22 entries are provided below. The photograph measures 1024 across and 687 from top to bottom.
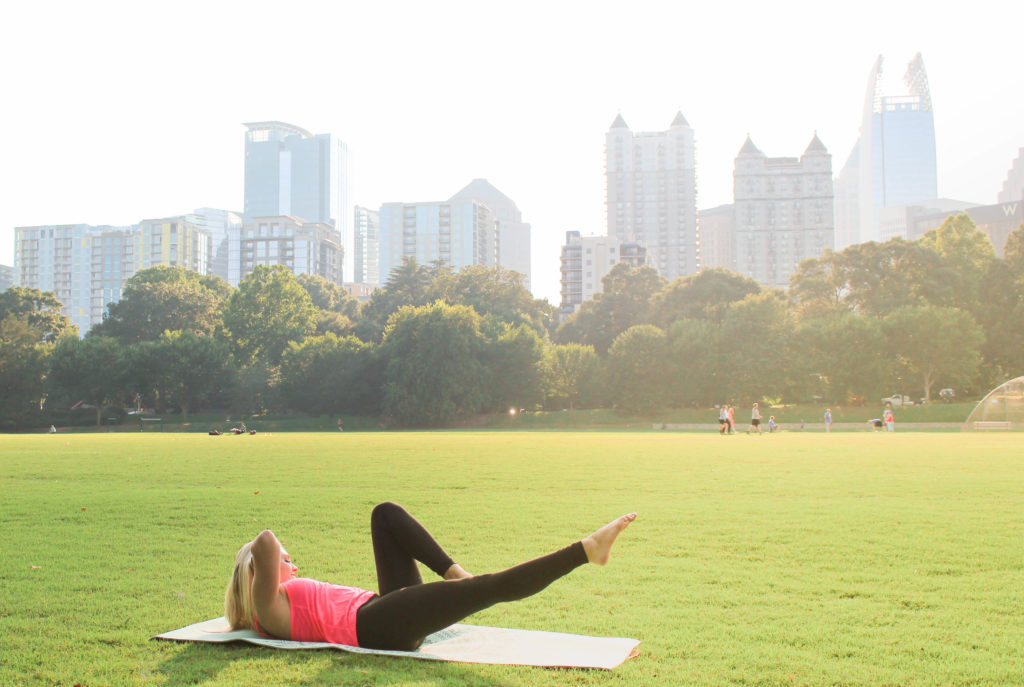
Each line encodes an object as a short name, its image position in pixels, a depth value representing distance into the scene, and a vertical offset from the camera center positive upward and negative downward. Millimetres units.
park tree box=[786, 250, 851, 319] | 71250 +9764
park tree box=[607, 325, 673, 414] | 63344 +1700
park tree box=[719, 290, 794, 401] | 60219 +3233
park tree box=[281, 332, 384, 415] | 65188 +1108
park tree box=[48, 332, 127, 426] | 63562 +1873
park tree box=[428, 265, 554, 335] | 82312 +11514
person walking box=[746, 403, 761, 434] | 40406 -1338
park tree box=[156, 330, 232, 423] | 65438 +2395
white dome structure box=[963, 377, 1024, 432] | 41344 -971
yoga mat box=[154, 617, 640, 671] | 4641 -1567
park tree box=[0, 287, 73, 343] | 73188 +8108
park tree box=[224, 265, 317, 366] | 78125 +8136
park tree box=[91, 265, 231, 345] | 80875 +8543
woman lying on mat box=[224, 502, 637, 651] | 4480 -1225
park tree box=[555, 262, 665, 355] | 89312 +9498
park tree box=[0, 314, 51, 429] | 61688 +1693
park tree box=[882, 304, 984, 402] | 57281 +3829
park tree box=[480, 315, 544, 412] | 64750 +2042
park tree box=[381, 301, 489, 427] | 61562 +2048
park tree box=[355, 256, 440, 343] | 88625 +11721
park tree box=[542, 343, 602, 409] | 68062 +1612
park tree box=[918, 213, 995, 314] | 63969 +11487
